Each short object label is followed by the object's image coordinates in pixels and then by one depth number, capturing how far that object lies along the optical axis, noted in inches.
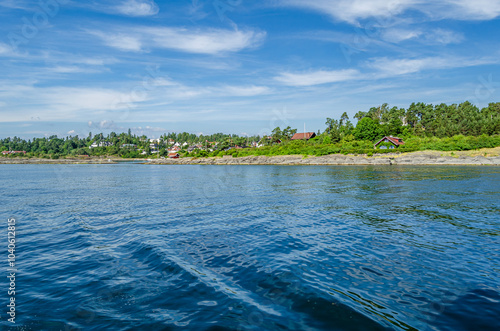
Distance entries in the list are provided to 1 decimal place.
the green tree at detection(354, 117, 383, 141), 4722.0
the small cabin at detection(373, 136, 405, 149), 4202.8
